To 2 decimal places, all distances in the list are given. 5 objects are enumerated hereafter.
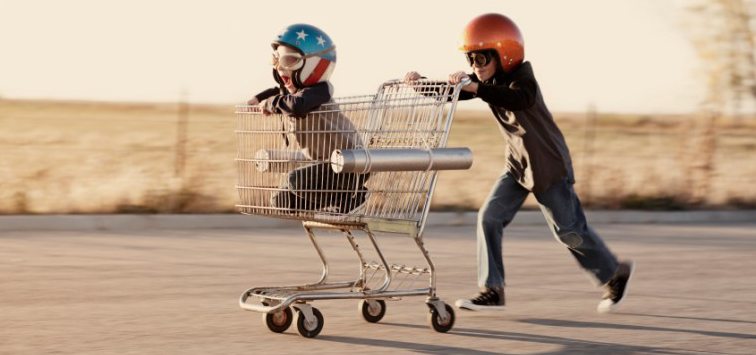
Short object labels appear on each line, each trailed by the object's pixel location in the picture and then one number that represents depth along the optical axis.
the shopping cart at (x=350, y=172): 7.37
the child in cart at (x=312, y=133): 7.34
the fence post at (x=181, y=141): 16.03
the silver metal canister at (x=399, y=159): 7.05
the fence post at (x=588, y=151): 18.20
